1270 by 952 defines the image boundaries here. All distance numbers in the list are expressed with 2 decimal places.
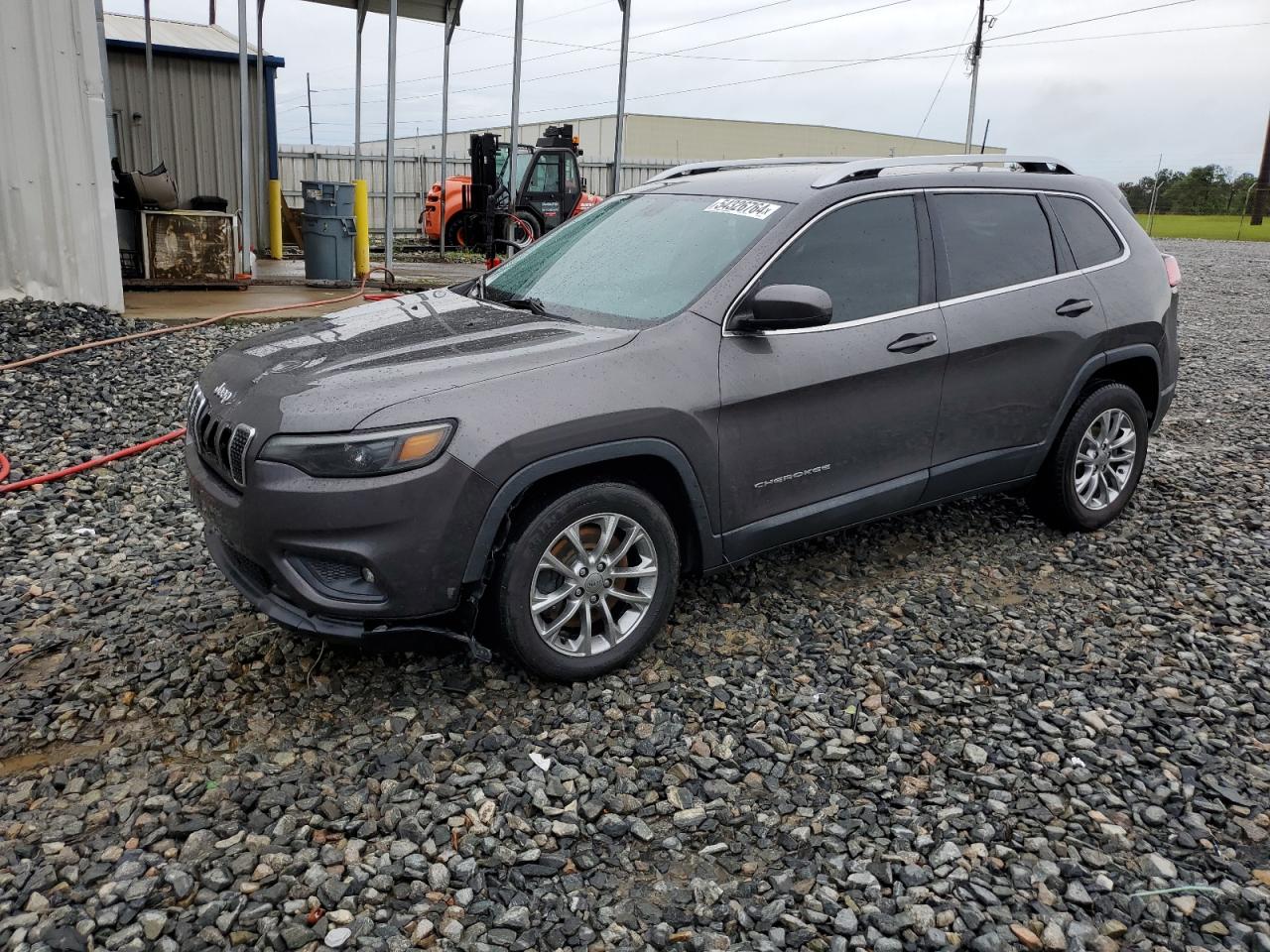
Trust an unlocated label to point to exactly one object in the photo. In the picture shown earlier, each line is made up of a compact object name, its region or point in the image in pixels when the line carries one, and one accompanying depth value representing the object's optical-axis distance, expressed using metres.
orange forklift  18.38
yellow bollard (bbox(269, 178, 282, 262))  16.29
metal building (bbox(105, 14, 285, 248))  16.50
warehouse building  56.69
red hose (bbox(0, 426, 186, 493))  5.33
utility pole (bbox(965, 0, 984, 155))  32.41
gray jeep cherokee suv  3.12
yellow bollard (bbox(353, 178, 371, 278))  13.65
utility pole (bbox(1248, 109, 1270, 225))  39.00
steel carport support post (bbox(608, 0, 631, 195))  14.63
